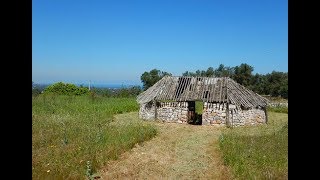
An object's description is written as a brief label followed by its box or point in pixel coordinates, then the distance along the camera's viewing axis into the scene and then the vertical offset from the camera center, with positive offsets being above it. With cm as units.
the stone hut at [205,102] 1594 -78
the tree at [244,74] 3497 +265
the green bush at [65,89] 2842 +26
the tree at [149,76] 3604 +239
